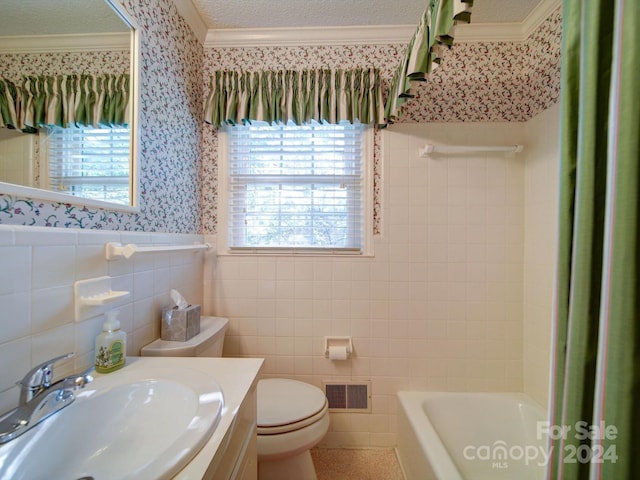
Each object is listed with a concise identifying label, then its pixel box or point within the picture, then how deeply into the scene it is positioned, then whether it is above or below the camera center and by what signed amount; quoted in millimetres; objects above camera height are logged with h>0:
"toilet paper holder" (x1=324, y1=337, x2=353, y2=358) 1550 -676
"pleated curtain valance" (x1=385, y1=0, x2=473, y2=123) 817 +699
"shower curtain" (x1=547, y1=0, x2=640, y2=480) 392 -23
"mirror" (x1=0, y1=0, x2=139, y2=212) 659 +457
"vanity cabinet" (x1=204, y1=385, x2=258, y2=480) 535 -568
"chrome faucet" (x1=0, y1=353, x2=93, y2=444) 504 -378
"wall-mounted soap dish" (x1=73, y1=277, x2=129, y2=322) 761 -213
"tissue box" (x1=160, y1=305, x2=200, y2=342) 1121 -421
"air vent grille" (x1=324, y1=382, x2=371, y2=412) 1562 -1005
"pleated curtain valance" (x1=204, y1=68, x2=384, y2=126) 1505 +809
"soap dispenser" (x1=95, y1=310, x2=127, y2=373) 780 -369
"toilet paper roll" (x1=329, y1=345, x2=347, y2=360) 1499 -712
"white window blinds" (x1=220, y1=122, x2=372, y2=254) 1628 +300
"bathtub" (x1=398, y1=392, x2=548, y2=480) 1312 -1089
